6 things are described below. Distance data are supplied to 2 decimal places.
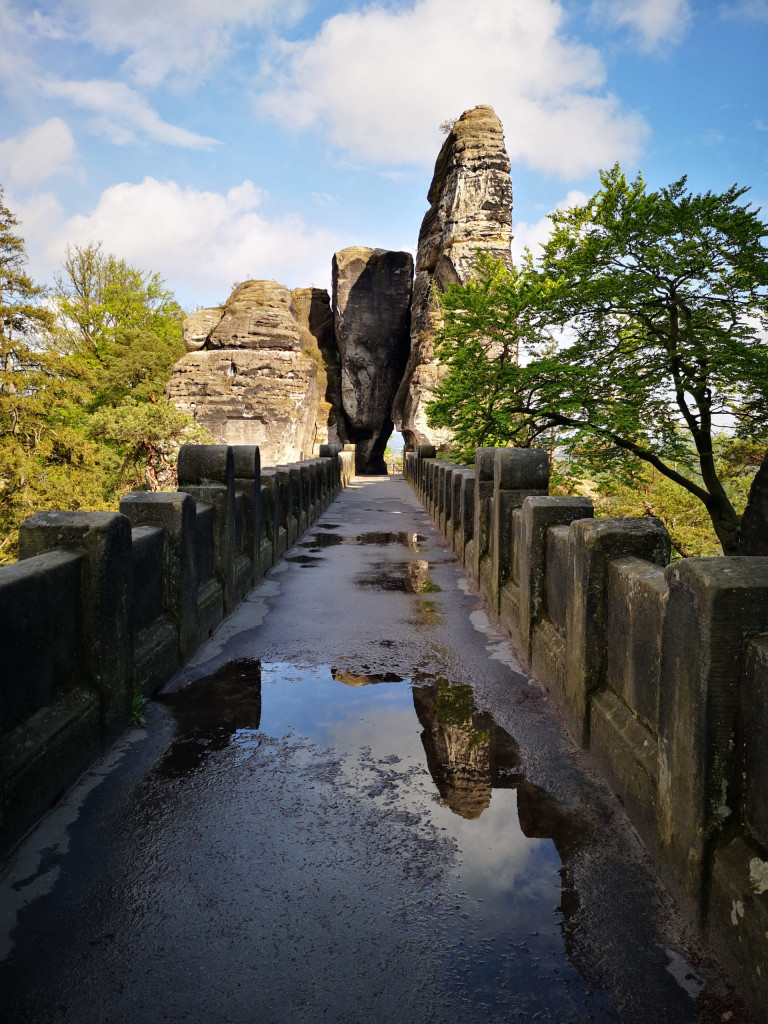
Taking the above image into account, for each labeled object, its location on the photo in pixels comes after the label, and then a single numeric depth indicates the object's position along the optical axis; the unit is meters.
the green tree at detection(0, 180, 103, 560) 24.22
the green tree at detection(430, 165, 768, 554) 13.55
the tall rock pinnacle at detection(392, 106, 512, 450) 41.78
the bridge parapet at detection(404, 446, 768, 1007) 1.87
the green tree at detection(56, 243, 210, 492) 30.55
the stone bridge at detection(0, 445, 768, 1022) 1.84
